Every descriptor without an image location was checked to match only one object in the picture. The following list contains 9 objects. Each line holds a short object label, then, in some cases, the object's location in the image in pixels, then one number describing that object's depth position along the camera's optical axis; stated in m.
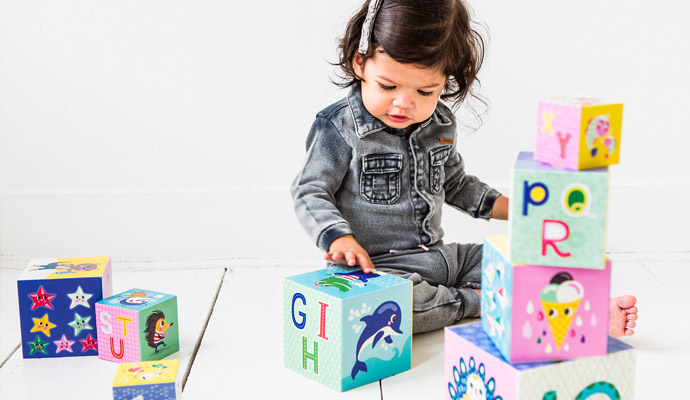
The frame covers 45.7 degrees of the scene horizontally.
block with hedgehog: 1.24
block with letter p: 0.93
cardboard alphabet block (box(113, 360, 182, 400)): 1.00
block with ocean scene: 1.17
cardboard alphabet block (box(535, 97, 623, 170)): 0.92
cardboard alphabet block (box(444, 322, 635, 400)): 0.96
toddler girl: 1.32
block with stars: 1.27
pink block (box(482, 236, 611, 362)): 0.97
